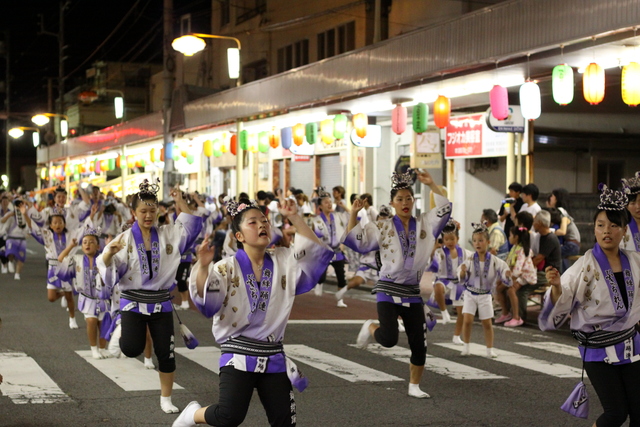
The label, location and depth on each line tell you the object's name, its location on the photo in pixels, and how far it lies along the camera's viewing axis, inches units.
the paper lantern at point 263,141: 929.2
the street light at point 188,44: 791.7
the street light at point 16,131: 1736.0
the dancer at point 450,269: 433.7
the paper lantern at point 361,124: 783.7
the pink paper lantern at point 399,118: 735.7
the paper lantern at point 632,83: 471.8
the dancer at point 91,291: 389.4
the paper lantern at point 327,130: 816.9
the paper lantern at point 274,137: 916.6
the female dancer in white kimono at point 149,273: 283.3
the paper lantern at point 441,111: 642.2
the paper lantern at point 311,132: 827.6
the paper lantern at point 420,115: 668.7
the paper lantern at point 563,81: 511.5
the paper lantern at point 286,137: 874.8
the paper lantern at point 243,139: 936.9
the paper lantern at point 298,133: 851.4
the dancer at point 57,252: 482.6
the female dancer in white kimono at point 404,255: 306.3
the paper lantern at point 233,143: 983.6
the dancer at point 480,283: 395.2
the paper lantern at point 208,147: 1066.7
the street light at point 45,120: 1560.0
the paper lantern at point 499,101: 577.9
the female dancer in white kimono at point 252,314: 195.9
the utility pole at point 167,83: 917.1
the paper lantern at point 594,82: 494.9
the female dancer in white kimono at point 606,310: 210.1
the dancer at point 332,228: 609.3
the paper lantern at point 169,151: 965.2
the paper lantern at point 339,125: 793.6
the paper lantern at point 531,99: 547.8
